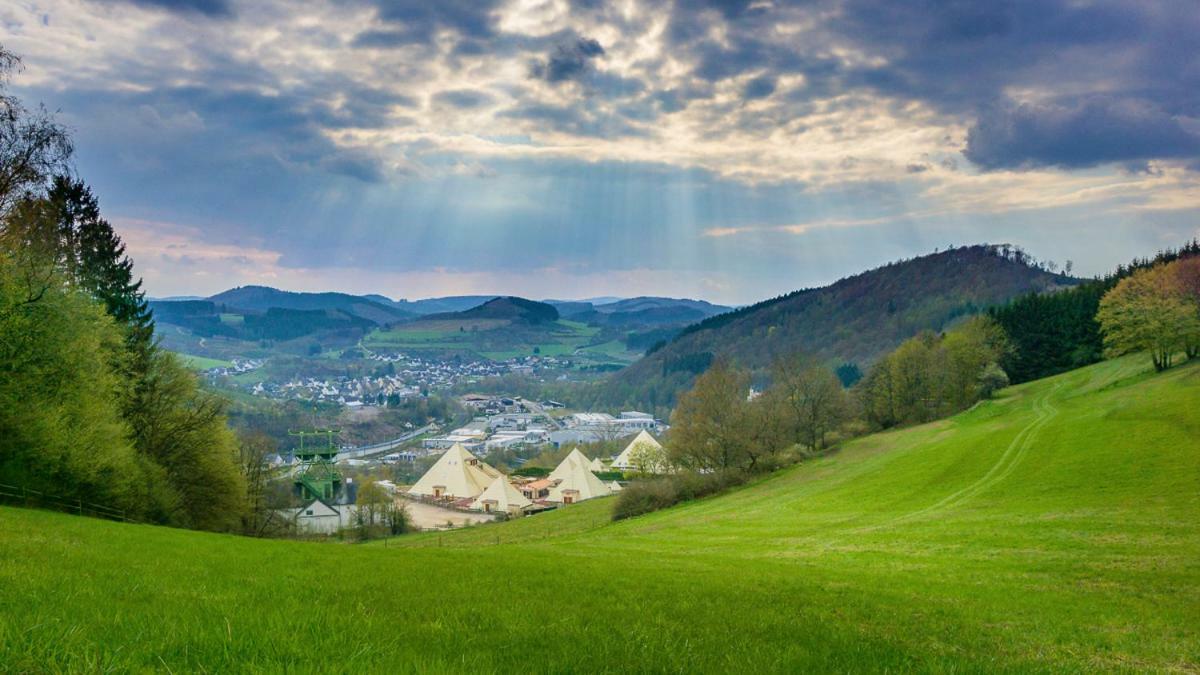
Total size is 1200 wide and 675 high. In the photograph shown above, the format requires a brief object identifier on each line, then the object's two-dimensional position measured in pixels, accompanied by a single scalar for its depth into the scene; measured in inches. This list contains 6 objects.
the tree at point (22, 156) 898.1
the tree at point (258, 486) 1894.7
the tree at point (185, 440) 1427.2
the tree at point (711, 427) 2268.7
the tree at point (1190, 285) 2166.6
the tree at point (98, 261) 1371.8
